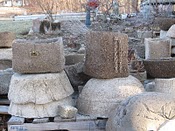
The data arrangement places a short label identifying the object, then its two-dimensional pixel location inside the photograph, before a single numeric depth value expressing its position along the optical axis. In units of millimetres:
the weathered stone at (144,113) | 2699
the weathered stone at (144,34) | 7308
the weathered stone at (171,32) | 5168
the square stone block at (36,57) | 3320
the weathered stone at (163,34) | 5702
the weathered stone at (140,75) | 3855
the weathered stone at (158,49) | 4875
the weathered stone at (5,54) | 5039
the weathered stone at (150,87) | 3675
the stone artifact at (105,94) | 3303
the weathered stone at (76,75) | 3767
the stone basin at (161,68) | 3713
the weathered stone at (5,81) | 3984
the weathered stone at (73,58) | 4348
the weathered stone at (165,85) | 3399
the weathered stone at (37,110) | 3336
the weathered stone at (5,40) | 5145
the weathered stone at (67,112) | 3250
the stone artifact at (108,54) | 3332
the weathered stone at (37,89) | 3299
